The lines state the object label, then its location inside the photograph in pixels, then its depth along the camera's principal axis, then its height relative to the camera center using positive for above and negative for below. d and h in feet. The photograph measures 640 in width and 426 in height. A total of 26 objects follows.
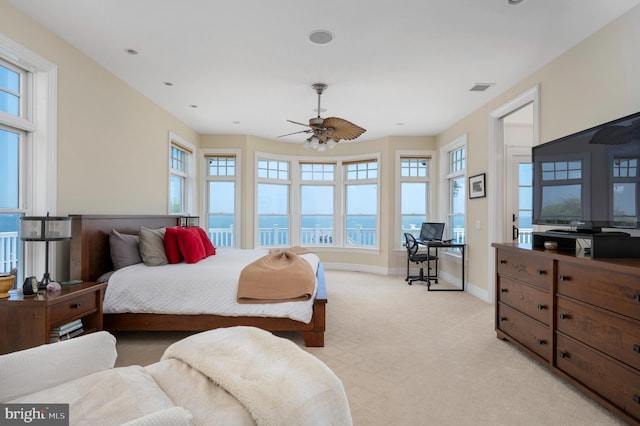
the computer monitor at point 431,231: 19.74 -1.08
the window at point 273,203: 22.97 +0.62
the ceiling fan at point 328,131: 12.94 +3.33
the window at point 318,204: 24.29 +0.59
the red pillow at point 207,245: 14.16 -1.46
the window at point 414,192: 22.20 +1.41
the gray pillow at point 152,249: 11.67 -1.36
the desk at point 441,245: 17.57 -1.70
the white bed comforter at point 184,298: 10.20 -2.69
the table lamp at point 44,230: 8.16 -0.50
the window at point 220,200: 21.79 +0.73
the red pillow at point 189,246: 12.10 -1.28
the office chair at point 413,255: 18.97 -2.45
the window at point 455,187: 18.86 +1.61
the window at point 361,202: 23.27 +0.75
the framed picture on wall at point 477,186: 15.61 +1.33
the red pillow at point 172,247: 12.05 -1.32
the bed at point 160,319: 10.16 -3.37
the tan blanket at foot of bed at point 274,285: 10.25 -2.27
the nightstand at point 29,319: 7.43 -2.48
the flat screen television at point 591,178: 7.29 +0.91
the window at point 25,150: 8.82 +1.66
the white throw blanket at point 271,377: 3.65 -2.00
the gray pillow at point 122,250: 11.27 -1.38
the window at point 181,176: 18.22 +2.00
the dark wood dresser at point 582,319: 6.23 -2.39
